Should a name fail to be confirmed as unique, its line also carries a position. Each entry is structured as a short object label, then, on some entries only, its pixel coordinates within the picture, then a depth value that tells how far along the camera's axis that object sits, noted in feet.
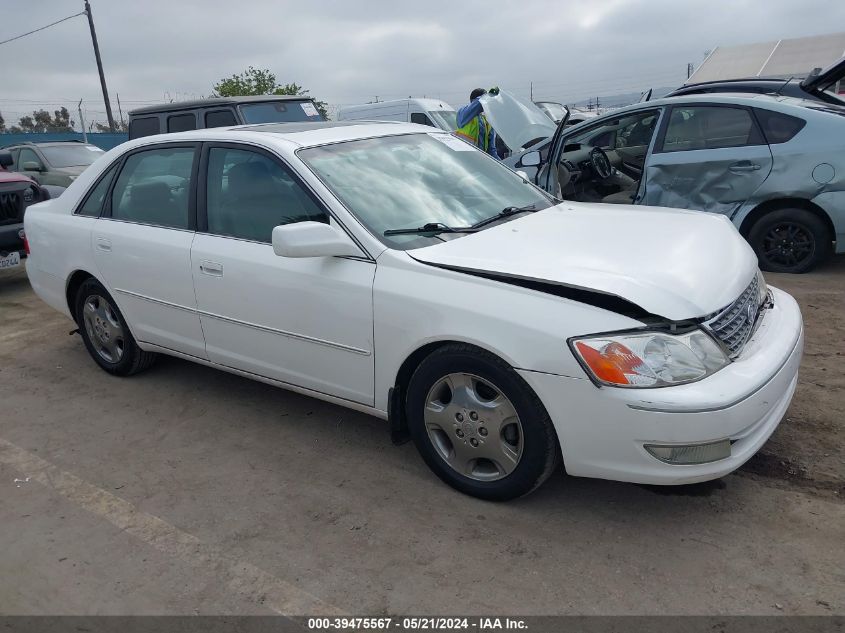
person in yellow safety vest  24.91
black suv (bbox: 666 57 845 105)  21.00
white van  44.32
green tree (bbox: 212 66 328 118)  79.10
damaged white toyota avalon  8.34
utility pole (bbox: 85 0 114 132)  77.20
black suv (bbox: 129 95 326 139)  29.17
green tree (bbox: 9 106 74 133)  151.74
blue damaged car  18.78
